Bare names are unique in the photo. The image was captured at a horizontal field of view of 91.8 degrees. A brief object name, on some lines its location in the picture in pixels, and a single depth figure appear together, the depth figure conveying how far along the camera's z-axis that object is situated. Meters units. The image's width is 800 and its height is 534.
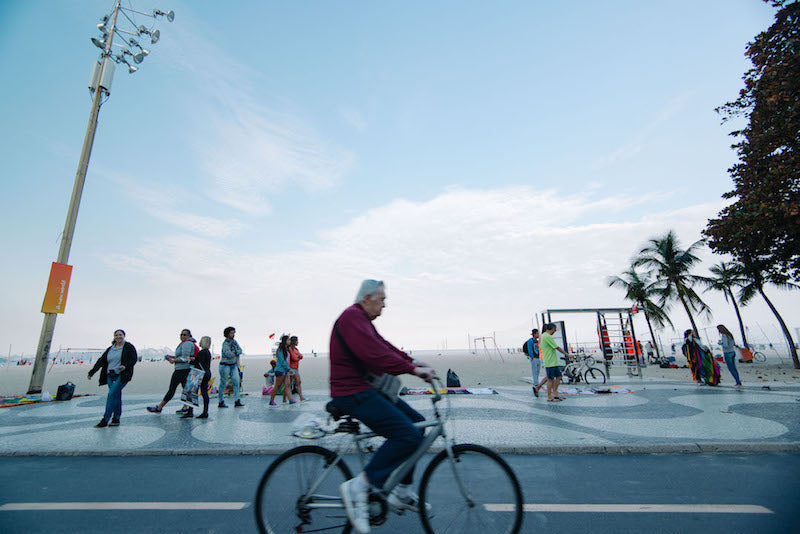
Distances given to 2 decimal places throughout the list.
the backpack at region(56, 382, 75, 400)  12.31
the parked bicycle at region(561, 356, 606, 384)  15.62
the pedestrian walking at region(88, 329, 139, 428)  7.81
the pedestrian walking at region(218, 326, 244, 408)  10.13
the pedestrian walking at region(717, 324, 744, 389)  12.59
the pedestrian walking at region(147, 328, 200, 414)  9.06
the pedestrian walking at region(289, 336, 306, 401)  11.02
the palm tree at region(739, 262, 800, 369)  19.52
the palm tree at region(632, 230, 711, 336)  32.03
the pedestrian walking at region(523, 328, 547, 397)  13.42
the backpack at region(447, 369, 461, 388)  13.52
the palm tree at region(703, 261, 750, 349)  32.12
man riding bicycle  2.66
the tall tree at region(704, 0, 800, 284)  12.46
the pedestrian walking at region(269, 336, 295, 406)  10.47
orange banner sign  13.09
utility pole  12.88
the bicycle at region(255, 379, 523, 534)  2.70
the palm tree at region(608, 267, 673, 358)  37.16
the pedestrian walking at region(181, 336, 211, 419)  8.86
